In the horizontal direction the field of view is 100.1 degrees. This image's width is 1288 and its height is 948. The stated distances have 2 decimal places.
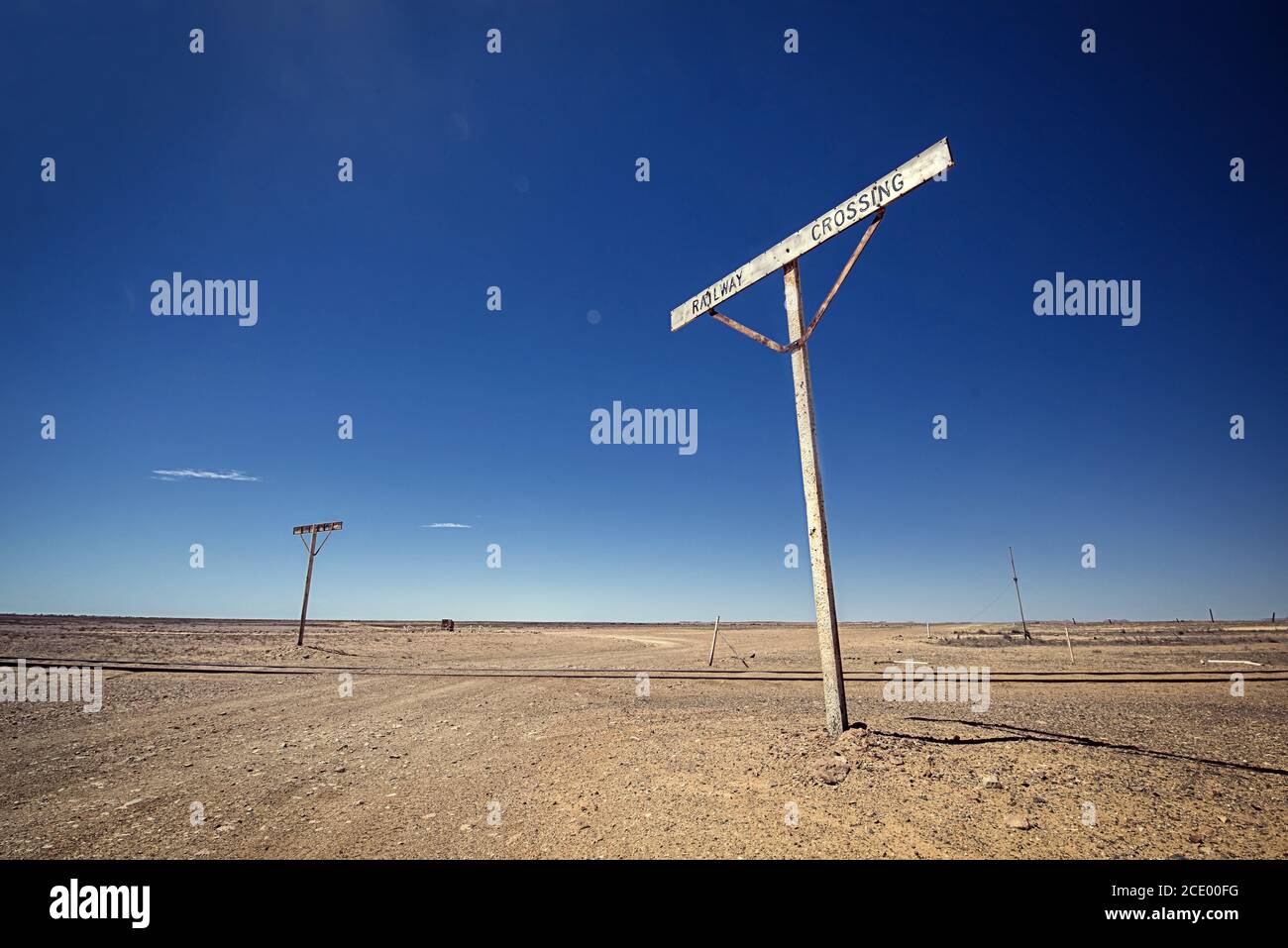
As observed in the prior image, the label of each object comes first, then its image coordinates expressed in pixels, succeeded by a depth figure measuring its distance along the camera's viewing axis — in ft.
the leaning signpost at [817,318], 19.27
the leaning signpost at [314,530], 90.33
